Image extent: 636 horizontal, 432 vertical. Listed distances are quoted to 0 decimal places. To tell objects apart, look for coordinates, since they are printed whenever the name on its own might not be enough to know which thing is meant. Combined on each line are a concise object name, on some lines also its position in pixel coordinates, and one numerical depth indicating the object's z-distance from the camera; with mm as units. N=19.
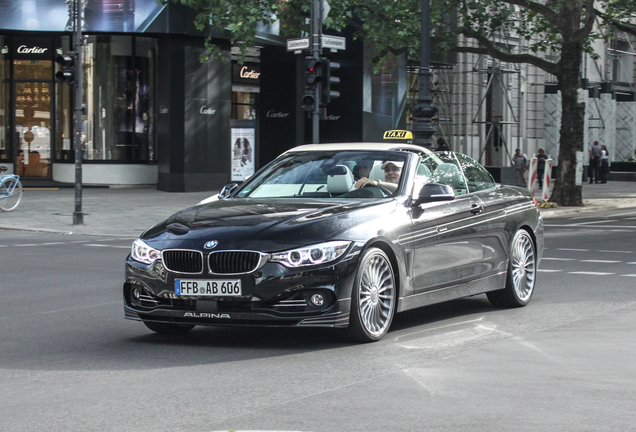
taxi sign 25884
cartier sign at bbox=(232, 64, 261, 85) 40094
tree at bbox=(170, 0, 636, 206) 26766
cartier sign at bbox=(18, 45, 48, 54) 33000
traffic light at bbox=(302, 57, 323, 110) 19938
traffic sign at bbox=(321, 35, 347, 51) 19828
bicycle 23500
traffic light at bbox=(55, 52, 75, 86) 21188
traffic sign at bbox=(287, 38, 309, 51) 20141
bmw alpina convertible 6949
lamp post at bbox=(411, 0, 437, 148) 21922
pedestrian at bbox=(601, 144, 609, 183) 44656
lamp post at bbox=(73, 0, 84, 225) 20797
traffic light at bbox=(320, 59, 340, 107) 20062
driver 8203
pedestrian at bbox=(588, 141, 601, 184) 43500
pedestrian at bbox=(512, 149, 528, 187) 37062
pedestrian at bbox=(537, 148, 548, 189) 36750
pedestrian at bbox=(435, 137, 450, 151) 32978
